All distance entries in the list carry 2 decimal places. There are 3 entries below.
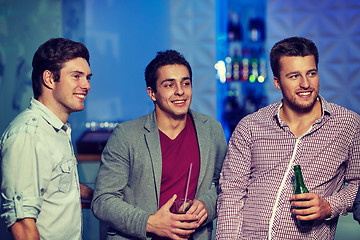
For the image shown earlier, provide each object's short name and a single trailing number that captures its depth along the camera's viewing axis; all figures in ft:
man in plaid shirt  6.29
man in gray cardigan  6.43
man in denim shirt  5.20
